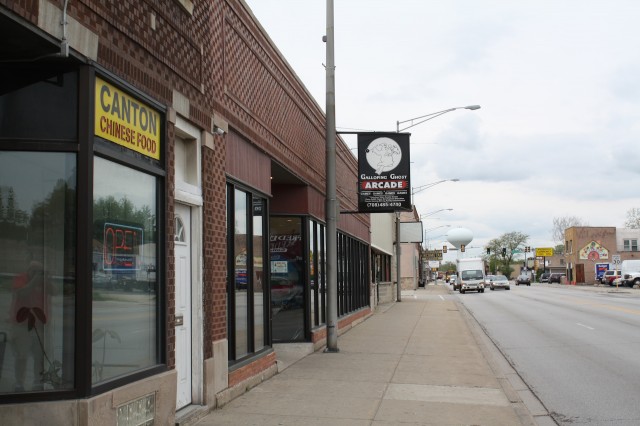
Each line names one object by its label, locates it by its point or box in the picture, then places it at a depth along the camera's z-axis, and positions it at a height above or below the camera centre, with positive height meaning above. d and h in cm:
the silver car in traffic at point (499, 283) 6362 -201
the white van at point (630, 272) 6303 -125
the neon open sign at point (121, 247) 592 +19
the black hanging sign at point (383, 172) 1545 +210
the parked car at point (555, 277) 9839 -244
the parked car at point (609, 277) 7161 -180
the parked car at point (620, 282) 6816 -227
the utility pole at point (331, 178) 1440 +185
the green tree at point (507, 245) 15075 +369
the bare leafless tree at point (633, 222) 10744 +582
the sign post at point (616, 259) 5566 +7
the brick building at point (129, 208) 528 +58
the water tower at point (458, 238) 11231 +407
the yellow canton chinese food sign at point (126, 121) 583 +137
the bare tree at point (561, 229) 14012 +663
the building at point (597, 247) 8869 +172
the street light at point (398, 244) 3162 +105
